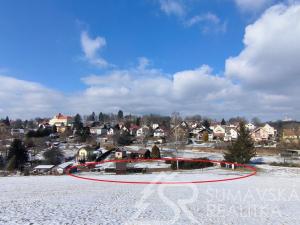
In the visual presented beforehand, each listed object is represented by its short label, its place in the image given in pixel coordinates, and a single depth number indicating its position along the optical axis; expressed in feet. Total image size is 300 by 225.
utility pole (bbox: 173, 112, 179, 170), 185.59
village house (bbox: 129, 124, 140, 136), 283.96
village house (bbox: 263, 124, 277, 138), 263.81
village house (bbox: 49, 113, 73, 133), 398.14
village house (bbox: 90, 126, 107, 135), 314.76
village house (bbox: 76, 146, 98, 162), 141.14
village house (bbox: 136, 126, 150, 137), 250.23
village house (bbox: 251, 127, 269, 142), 256.76
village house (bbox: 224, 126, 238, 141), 247.09
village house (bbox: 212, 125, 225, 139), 263.46
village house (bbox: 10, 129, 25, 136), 270.77
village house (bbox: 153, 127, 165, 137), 255.77
